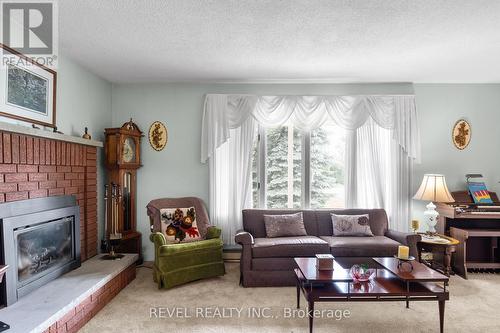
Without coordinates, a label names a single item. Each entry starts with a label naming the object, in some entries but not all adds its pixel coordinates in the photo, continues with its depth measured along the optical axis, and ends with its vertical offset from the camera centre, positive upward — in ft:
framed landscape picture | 7.80 +2.35
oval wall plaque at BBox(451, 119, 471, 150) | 13.93 +1.55
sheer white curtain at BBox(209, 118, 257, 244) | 13.67 -0.56
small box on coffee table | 8.64 -2.80
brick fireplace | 7.55 -0.04
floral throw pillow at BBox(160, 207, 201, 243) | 11.76 -2.28
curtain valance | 13.66 +2.58
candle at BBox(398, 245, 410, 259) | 8.80 -2.53
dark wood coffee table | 7.55 -3.23
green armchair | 10.50 -3.20
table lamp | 12.26 -1.13
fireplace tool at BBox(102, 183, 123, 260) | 12.24 -1.73
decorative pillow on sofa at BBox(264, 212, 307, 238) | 12.29 -2.42
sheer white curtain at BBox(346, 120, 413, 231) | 13.80 -0.27
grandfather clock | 12.35 -0.44
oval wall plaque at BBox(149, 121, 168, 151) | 13.87 +1.61
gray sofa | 10.91 -3.11
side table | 11.43 -3.11
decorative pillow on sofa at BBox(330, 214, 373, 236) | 12.51 -2.46
